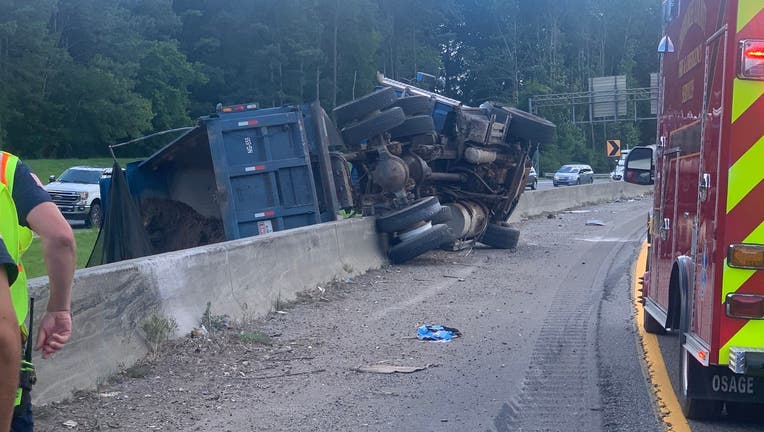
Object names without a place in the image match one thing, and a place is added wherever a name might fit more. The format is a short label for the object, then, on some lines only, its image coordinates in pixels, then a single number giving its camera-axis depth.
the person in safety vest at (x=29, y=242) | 3.40
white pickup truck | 26.98
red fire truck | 5.56
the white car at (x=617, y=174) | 49.33
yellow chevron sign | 43.41
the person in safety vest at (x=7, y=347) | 2.86
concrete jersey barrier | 7.21
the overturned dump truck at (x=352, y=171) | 14.96
